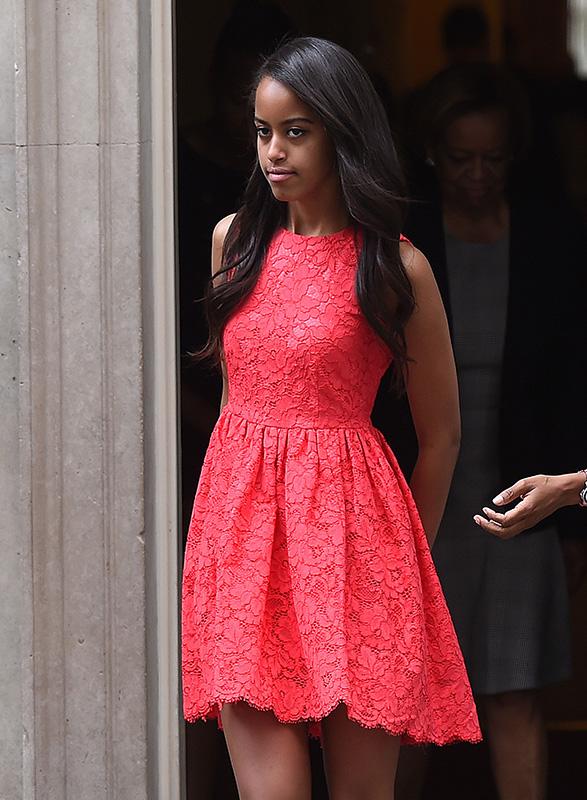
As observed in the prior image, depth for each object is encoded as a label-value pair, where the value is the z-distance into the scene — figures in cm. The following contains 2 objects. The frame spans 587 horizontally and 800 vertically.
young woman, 593
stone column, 720
